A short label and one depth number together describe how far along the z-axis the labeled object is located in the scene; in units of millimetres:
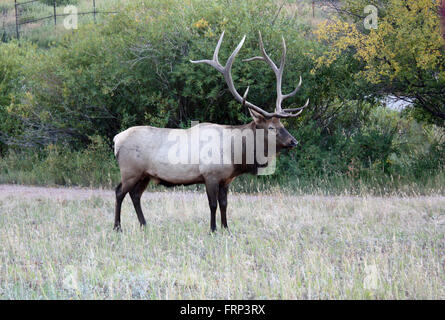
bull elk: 17219
